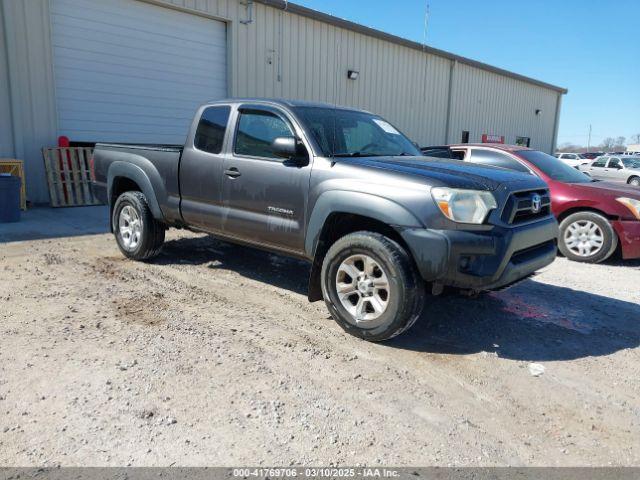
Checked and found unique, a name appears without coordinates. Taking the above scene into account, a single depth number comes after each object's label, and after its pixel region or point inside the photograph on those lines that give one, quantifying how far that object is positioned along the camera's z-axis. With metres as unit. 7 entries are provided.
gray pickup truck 3.64
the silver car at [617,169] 22.08
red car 6.88
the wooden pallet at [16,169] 9.21
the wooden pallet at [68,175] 9.98
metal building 9.75
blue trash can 8.17
